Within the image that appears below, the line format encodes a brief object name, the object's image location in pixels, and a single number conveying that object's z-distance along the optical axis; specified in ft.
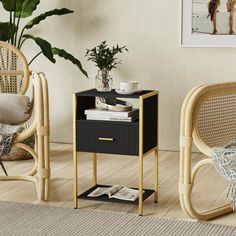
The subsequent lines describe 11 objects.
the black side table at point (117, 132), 12.70
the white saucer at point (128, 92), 13.06
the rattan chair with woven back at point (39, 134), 13.71
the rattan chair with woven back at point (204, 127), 12.15
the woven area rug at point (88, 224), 11.92
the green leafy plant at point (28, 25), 17.97
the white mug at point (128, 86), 13.10
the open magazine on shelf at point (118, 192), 13.47
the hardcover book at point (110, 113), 12.79
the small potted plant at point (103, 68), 13.61
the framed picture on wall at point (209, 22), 18.09
